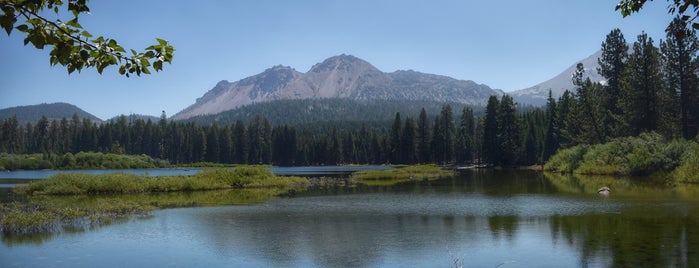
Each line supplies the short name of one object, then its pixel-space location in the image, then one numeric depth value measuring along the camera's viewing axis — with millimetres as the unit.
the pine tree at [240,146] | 168750
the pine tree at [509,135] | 114312
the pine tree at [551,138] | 111312
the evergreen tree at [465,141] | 143250
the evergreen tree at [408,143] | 139625
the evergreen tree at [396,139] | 142750
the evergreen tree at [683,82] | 67000
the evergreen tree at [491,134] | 117062
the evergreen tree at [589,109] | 84250
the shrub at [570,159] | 78000
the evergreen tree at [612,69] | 81500
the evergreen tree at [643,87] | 71762
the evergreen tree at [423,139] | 139375
